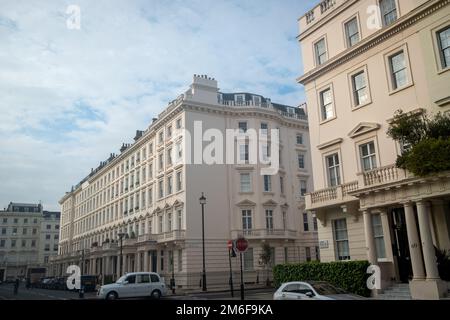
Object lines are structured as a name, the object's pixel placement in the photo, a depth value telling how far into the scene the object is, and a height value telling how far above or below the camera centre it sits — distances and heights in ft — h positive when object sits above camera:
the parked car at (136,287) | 83.30 -4.09
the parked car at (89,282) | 146.63 -4.70
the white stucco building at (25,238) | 379.96 +31.48
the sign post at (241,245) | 59.36 +2.57
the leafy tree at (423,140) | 51.49 +15.40
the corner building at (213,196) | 146.20 +26.11
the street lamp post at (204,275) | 110.94 +6.93
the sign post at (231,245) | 68.83 +3.08
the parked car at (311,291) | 43.29 -3.45
